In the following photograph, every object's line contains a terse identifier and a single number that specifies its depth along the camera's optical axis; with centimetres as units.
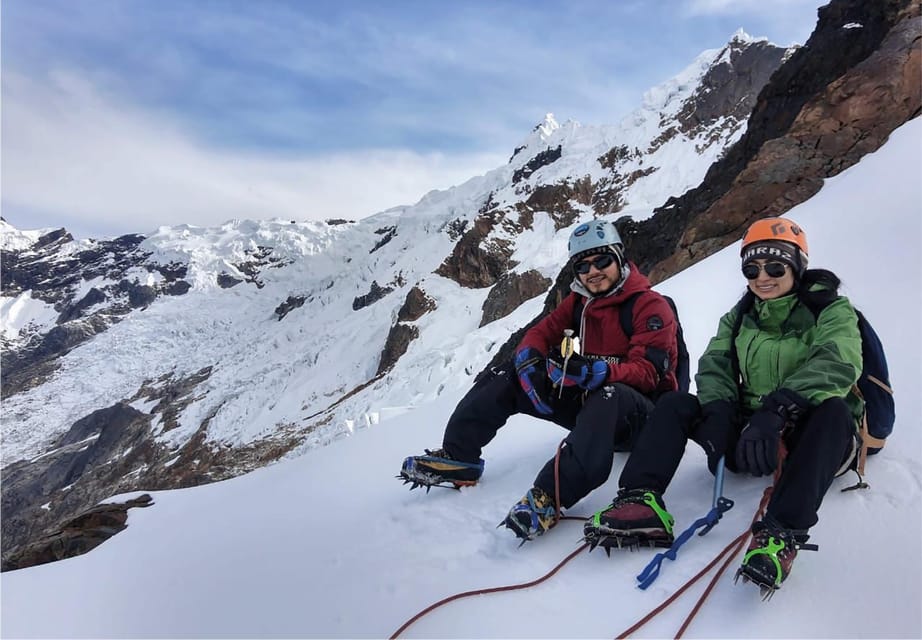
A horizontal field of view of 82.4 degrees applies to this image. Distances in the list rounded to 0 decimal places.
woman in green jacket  206
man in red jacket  278
